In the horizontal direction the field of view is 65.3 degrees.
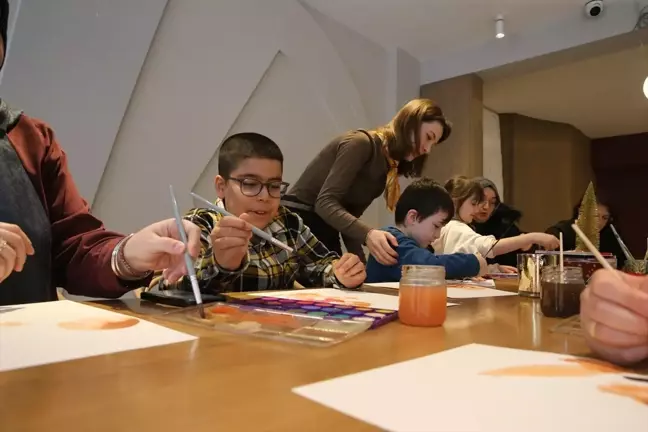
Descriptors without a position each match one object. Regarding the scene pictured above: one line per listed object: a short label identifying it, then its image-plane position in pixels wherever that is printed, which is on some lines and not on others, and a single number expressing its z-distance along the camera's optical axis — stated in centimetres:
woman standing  169
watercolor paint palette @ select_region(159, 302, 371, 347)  57
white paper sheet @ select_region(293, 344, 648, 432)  32
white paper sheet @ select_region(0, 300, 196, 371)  47
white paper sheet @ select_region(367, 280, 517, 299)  109
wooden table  31
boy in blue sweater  141
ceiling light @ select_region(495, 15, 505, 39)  298
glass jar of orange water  67
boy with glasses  108
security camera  280
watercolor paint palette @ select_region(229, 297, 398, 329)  67
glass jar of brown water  80
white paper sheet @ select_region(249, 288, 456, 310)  87
